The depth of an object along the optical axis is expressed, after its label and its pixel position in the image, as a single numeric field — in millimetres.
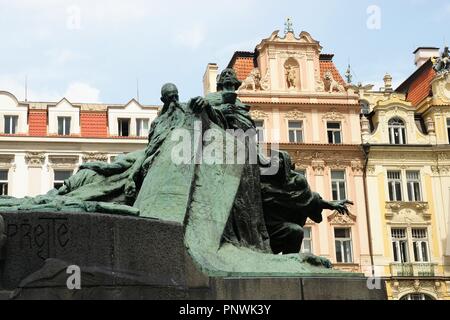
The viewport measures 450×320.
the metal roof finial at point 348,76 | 40938
